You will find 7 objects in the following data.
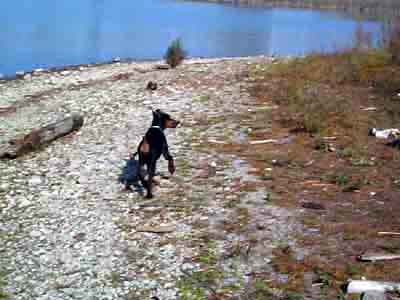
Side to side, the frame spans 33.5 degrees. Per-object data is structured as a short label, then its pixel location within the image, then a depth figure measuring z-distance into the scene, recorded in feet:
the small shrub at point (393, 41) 46.50
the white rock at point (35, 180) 27.45
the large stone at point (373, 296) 15.71
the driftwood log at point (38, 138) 31.40
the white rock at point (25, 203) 25.02
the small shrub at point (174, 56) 57.00
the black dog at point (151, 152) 24.64
